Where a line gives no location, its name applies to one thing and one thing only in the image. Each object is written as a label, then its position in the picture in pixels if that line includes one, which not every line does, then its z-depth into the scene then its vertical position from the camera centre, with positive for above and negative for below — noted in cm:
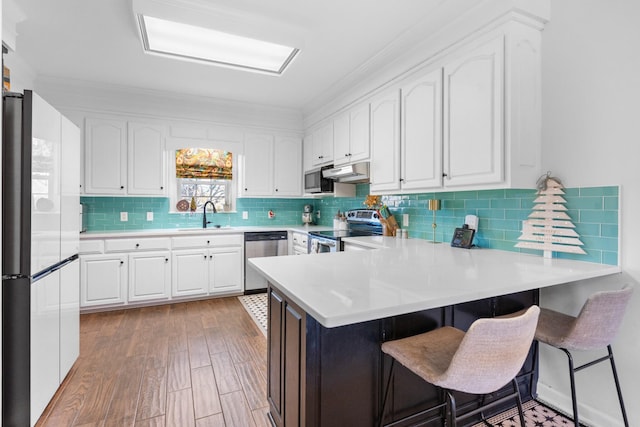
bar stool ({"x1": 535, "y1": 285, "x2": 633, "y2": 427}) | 149 -53
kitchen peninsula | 127 -49
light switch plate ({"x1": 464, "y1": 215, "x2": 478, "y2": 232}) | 251 -6
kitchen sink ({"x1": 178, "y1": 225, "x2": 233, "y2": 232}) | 410 -23
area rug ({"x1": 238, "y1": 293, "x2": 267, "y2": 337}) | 330 -109
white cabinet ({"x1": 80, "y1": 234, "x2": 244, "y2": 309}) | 353 -67
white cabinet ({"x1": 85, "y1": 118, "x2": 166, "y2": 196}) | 375 +61
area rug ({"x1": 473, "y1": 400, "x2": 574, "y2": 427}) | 188 -119
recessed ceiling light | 242 +133
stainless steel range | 334 -22
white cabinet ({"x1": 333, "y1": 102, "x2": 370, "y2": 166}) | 333 +83
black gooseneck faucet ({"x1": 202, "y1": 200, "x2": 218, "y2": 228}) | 445 -2
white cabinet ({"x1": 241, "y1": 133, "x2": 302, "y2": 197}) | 455 +65
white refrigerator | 162 -22
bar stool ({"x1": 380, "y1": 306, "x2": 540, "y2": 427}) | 113 -53
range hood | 337 +42
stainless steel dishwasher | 426 -48
